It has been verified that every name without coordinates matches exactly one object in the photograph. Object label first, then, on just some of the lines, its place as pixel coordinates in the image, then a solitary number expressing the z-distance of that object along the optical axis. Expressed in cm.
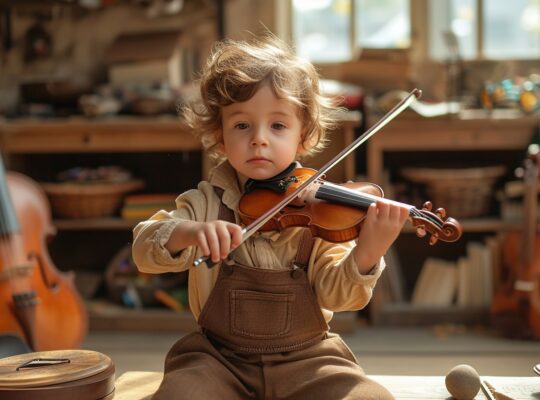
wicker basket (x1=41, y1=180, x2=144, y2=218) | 318
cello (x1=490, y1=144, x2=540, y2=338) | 282
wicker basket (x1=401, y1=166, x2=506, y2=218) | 308
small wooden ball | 146
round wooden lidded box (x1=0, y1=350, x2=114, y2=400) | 132
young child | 135
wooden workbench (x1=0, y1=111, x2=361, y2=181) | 312
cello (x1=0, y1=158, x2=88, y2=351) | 226
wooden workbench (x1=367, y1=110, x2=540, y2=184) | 304
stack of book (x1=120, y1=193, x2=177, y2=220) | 322
